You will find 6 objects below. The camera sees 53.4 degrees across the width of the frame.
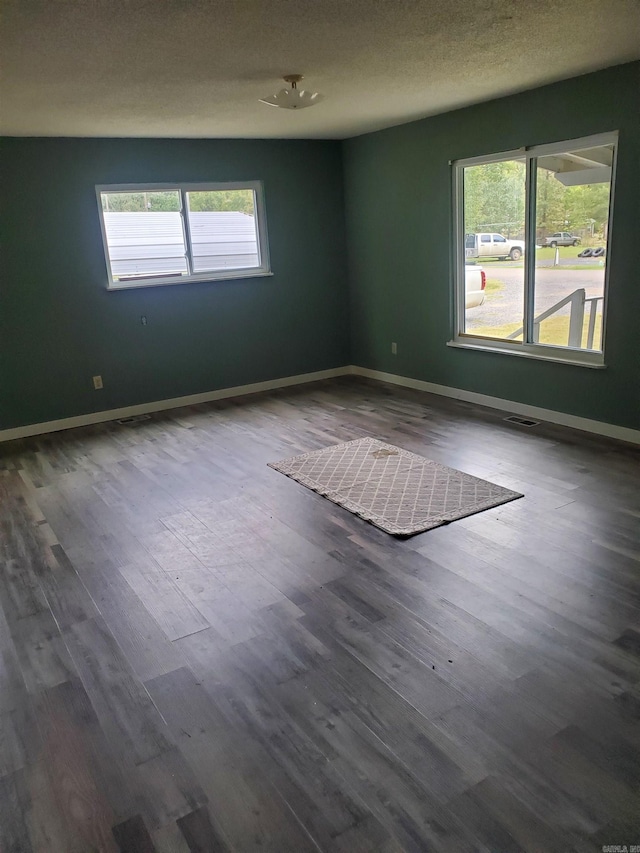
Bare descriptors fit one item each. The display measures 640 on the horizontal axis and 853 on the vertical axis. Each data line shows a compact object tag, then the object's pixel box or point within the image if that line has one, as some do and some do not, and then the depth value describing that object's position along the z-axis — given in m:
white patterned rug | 3.39
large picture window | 4.29
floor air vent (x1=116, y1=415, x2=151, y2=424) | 5.62
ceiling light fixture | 3.56
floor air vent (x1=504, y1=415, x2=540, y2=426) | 4.83
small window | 5.52
